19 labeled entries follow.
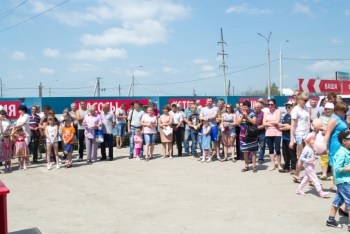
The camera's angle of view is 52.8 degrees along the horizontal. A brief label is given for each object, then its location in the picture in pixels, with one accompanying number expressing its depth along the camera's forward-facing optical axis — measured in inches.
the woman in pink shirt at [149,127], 450.9
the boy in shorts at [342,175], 193.9
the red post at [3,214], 162.4
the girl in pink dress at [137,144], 451.5
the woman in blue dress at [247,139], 348.5
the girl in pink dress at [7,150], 389.4
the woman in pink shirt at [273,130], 353.7
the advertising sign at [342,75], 1481.3
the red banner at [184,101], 694.5
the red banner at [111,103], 600.9
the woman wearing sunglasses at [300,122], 296.4
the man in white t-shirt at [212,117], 425.1
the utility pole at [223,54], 1807.3
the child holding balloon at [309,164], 259.1
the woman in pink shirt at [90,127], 433.4
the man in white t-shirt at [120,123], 567.2
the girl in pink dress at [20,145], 399.9
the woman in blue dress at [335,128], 224.5
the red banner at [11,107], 524.1
